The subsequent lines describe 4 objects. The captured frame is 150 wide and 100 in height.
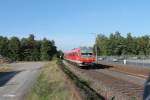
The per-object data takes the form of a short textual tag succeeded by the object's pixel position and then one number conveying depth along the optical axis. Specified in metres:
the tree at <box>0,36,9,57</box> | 66.92
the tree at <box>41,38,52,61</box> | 64.88
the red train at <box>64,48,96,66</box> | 23.03
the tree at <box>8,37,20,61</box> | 65.55
